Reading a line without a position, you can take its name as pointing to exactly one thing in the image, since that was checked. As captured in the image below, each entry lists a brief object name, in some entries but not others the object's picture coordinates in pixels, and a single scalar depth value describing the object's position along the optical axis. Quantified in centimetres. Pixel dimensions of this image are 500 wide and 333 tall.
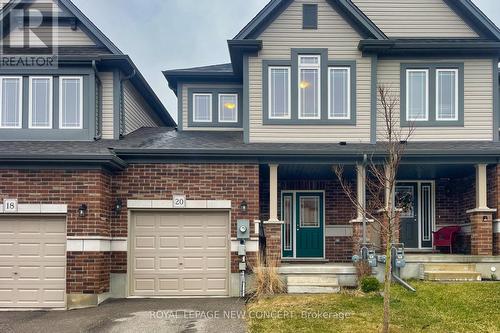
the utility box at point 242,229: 1238
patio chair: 1401
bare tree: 1236
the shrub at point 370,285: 1131
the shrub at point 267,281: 1173
